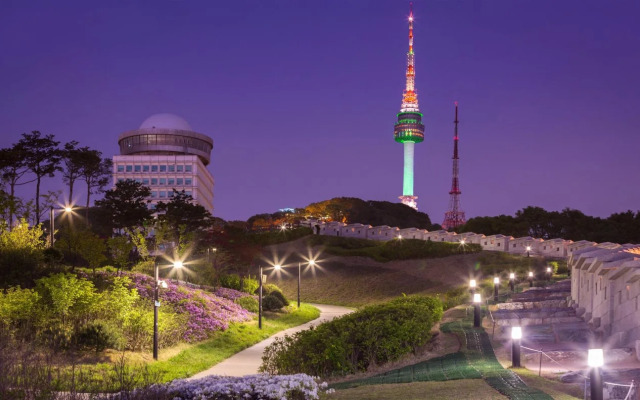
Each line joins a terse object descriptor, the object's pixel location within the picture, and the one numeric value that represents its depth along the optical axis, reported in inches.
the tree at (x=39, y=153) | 2063.2
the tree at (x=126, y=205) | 2276.1
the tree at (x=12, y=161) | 1854.1
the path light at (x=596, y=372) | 377.7
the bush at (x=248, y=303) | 1412.4
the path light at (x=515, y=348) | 581.3
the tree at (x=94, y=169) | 2420.3
